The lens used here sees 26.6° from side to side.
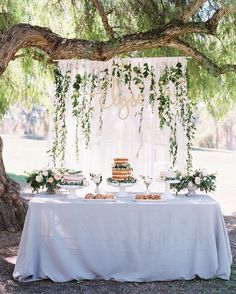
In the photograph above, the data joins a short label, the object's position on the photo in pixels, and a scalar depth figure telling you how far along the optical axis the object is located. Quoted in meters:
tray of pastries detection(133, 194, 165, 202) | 4.06
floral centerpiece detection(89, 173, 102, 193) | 4.34
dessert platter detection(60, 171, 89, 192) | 4.18
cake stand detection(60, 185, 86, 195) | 4.17
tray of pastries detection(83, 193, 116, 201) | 4.08
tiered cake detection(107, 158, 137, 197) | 4.30
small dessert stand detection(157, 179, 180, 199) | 4.22
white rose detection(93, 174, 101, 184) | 4.34
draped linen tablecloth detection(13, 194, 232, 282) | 3.92
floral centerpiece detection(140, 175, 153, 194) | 4.34
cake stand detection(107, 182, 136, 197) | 4.30
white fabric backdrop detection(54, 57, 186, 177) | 5.11
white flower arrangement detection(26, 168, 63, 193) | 4.35
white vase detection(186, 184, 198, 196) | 4.42
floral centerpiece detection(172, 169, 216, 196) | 4.40
